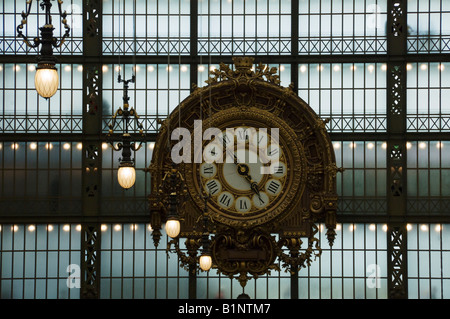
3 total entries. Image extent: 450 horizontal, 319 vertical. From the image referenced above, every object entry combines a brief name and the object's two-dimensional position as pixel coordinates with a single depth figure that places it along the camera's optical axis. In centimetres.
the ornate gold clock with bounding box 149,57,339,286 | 4497
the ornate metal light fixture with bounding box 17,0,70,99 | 2266
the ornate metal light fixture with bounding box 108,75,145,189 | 3234
